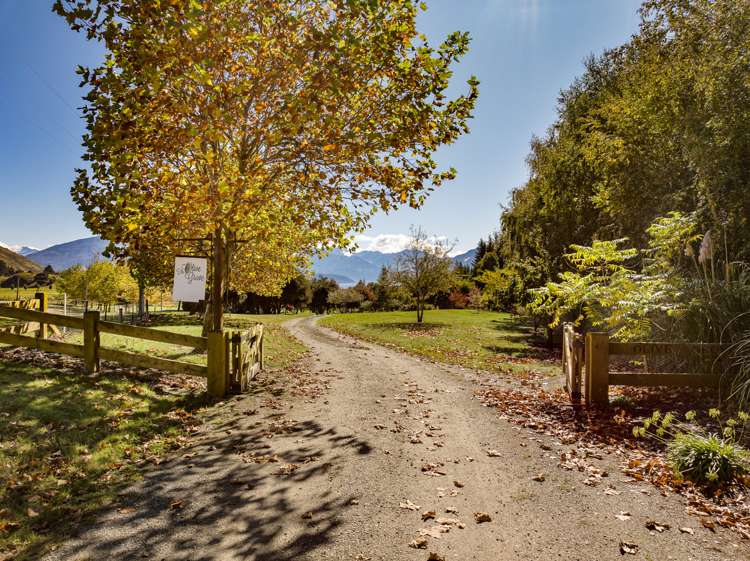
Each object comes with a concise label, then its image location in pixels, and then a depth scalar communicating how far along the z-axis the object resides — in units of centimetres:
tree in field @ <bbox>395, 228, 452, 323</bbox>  3738
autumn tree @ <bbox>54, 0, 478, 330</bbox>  755
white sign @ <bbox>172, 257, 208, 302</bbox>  1025
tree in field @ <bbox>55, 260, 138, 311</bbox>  4279
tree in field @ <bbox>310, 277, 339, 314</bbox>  8026
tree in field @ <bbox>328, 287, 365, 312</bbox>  7894
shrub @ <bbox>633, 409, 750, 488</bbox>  521
